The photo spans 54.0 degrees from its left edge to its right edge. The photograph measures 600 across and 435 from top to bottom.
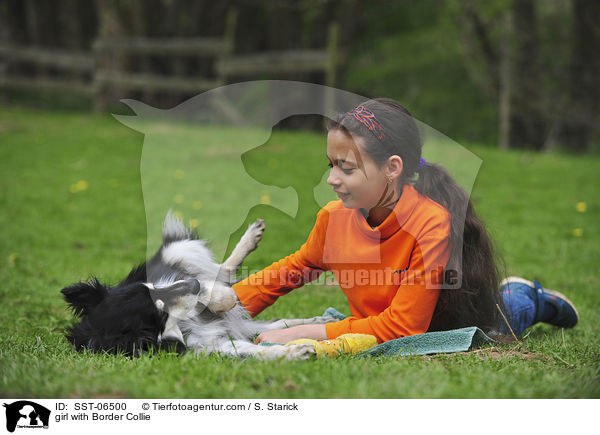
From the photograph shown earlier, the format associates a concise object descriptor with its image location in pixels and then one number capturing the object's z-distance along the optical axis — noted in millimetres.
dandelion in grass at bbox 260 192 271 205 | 4579
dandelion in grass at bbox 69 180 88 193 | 8906
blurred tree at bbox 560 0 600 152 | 13664
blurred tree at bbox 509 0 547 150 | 13305
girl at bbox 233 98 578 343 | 2859
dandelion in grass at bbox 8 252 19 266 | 5651
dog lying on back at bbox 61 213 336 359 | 2893
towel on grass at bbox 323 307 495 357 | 2953
